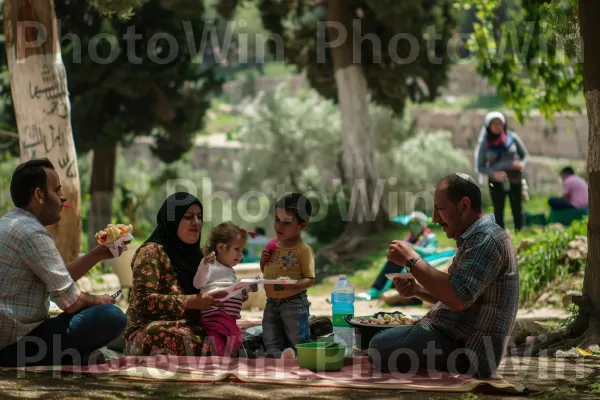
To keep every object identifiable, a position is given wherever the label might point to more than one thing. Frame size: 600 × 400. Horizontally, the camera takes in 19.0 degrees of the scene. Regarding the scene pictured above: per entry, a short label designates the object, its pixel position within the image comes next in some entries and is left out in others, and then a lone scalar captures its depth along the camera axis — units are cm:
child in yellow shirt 1136
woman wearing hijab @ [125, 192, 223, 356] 1081
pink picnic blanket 951
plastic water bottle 1200
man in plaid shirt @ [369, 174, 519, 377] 940
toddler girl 1100
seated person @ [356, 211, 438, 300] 2064
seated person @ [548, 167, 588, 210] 2487
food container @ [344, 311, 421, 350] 1079
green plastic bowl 1022
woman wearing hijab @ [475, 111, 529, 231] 2223
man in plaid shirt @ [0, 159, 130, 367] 959
